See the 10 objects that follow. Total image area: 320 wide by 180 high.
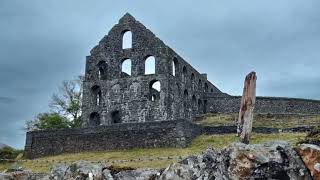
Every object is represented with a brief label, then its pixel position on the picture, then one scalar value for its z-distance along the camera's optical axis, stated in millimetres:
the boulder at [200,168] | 14125
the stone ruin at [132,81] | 54250
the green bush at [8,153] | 44753
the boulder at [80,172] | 17562
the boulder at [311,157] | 12506
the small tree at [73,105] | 68438
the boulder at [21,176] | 18942
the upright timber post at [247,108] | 22172
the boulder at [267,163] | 12828
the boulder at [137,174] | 16750
